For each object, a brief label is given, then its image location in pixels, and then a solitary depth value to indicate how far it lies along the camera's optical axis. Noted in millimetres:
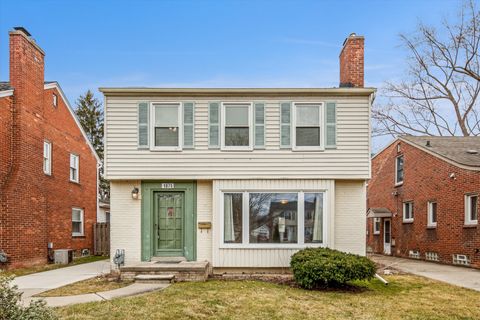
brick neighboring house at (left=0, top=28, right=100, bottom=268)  11555
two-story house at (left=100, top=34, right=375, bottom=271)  10500
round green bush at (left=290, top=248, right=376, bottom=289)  8180
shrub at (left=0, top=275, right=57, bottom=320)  4125
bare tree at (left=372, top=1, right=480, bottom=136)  25578
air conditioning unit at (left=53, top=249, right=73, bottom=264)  13572
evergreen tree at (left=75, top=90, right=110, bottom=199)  38719
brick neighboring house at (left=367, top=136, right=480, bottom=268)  13320
